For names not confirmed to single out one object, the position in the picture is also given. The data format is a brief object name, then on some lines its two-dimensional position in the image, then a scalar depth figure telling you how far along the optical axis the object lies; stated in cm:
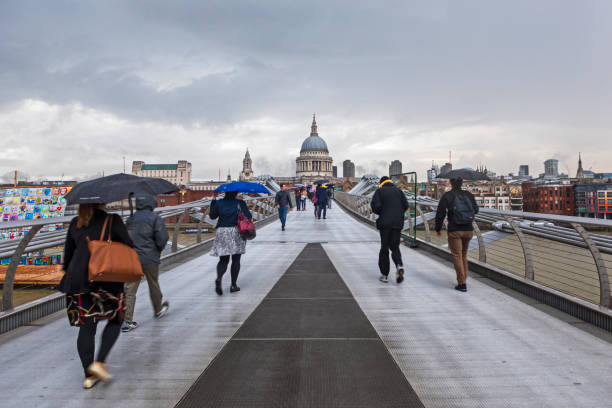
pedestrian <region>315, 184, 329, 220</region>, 2155
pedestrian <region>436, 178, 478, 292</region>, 614
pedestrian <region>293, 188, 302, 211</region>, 3252
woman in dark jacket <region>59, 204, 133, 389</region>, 317
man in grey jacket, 462
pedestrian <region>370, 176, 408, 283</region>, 687
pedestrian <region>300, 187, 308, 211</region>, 3322
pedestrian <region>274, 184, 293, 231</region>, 1599
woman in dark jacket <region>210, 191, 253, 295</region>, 607
